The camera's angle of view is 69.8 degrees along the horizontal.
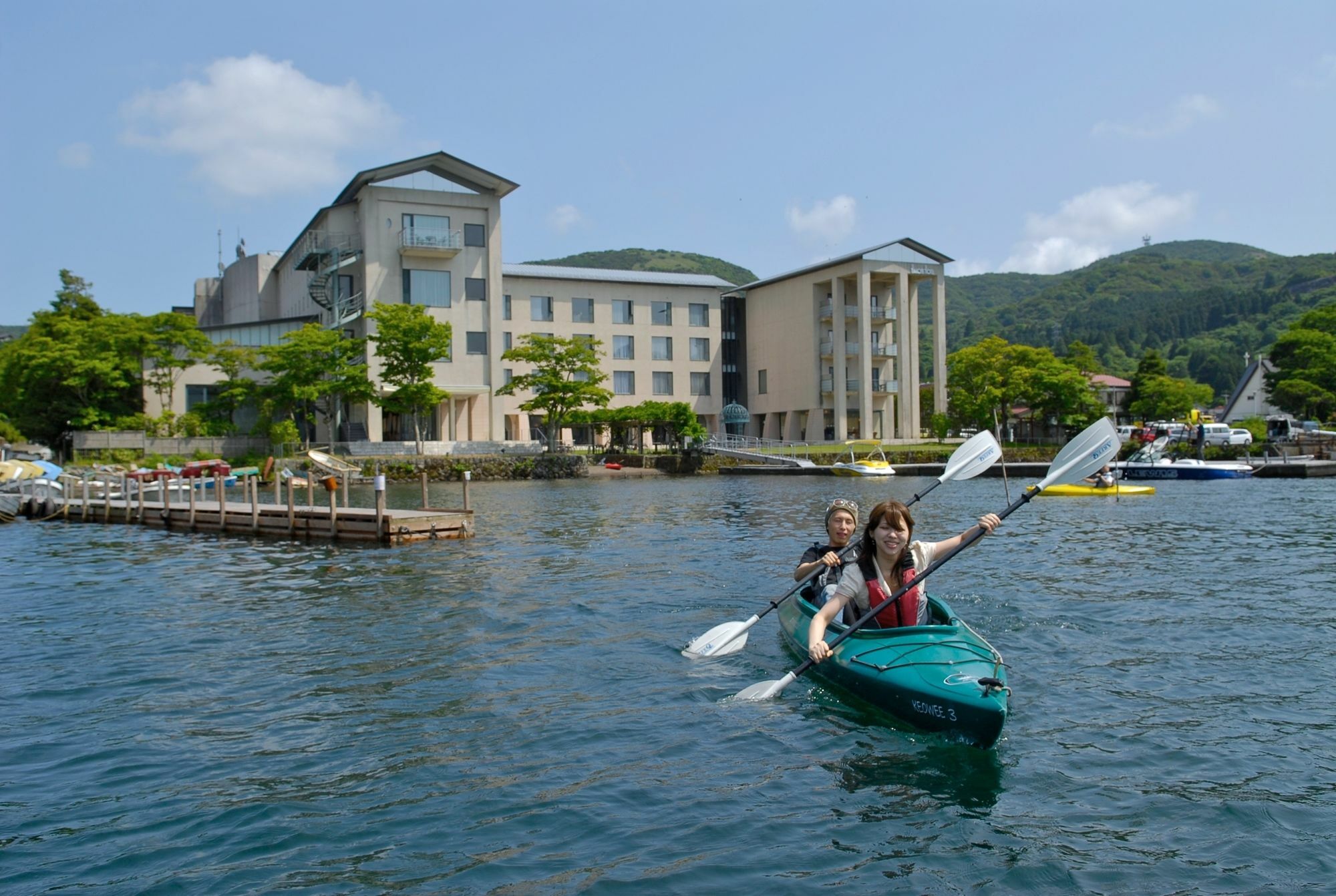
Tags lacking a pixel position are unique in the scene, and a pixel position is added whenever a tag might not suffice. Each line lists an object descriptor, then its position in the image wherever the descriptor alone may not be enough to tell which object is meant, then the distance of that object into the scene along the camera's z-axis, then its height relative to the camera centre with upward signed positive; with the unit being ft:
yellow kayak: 118.42 -6.81
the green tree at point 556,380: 189.16 +13.02
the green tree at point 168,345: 172.55 +19.44
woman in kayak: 26.81 -3.89
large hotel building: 185.37 +30.31
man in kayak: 33.73 -4.15
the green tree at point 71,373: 167.94 +14.29
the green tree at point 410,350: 169.48 +17.43
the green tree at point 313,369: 169.78 +14.50
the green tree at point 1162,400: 246.47 +9.10
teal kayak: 24.31 -6.38
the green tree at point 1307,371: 218.18 +14.67
